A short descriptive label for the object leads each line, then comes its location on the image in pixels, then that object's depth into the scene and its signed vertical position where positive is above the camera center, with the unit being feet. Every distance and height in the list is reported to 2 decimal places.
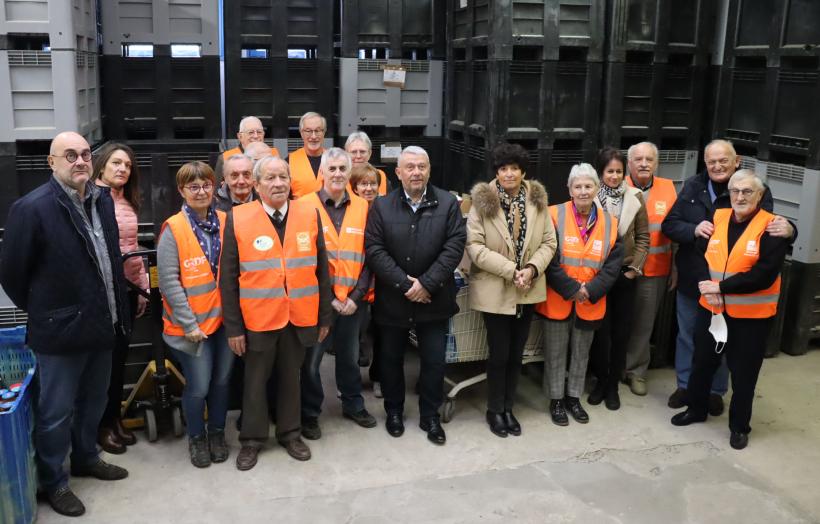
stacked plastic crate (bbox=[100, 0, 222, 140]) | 22.31 +1.25
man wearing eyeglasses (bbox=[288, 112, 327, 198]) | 19.24 -1.13
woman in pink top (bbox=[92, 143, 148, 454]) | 15.48 -2.51
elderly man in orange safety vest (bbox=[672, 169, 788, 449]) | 15.78 -3.41
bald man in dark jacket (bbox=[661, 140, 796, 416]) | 17.51 -2.33
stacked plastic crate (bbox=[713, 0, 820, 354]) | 20.40 +0.45
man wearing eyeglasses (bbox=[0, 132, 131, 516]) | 12.83 -3.01
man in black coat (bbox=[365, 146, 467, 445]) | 15.80 -2.72
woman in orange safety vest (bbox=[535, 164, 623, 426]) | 16.99 -3.35
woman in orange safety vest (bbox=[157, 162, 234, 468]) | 14.51 -3.38
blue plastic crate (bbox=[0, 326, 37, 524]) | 12.30 -5.87
